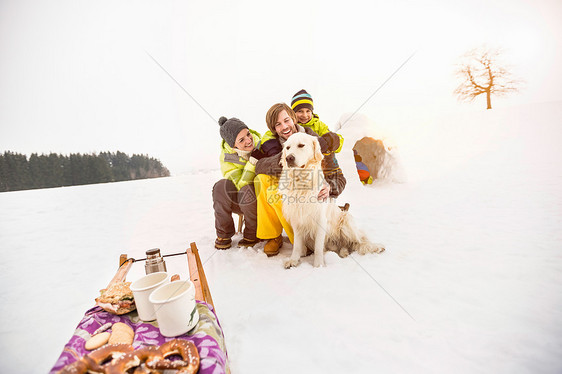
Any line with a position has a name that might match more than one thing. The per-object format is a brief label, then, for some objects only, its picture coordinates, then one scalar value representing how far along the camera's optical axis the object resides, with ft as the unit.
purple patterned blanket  2.66
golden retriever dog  7.12
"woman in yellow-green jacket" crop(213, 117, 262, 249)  8.41
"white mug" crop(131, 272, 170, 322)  3.45
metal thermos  5.03
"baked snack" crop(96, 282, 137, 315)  3.66
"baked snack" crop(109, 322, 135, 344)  3.03
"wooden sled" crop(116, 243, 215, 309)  4.57
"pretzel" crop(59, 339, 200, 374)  2.37
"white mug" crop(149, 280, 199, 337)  3.04
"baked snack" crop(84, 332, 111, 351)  2.93
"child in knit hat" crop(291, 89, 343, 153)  9.50
